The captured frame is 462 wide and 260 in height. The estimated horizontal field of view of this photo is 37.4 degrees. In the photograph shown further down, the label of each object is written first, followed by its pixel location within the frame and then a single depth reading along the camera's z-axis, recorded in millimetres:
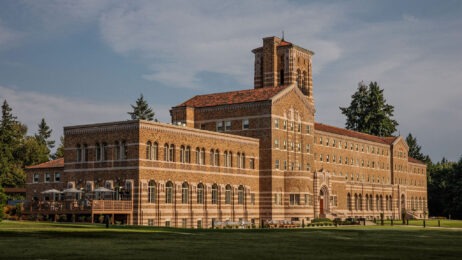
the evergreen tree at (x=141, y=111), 145875
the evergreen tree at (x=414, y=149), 171250
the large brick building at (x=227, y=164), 65062
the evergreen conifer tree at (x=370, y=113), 145500
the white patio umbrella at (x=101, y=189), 63219
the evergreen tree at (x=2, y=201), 52500
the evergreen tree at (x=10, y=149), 108438
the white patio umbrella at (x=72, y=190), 65338
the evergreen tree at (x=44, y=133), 154375
